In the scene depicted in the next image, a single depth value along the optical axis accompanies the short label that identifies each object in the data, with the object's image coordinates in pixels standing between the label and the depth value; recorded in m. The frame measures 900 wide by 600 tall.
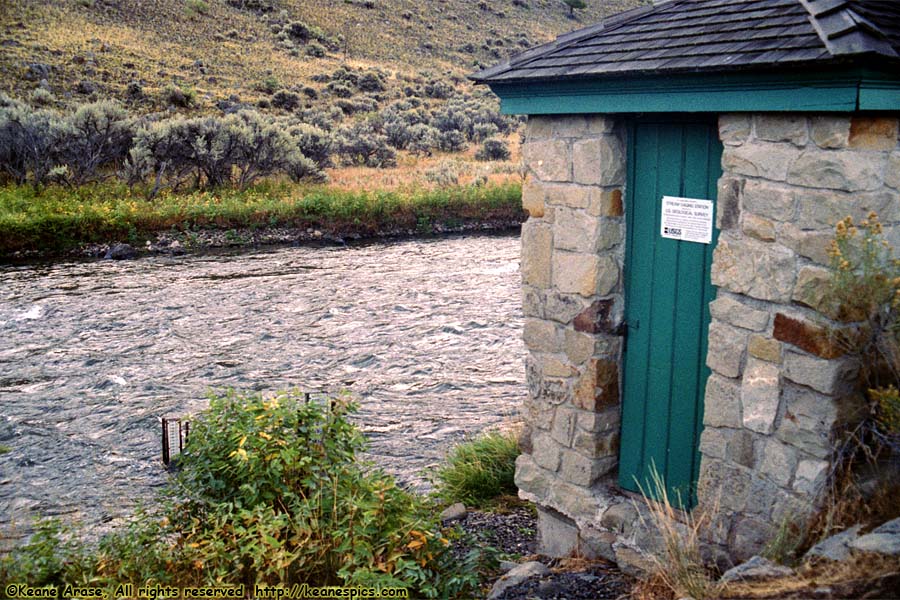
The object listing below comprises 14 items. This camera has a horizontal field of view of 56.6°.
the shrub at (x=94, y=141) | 19.80
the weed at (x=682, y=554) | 3.71
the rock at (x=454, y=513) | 5.96
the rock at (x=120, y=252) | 16.14
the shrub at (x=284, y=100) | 31.36
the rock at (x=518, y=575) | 4.52
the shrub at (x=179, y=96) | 28.08
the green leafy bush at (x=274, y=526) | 4.20
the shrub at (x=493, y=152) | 28.38
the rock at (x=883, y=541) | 3.05
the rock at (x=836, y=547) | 3.21
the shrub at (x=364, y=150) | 26.00
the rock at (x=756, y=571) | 3.31
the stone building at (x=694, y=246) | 3.65
